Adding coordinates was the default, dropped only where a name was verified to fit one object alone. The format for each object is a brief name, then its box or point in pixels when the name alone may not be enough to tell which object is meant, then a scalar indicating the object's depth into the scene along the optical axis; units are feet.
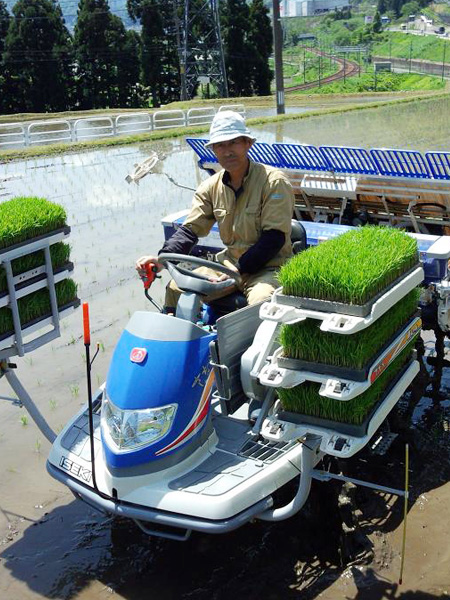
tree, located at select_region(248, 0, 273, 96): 195.62
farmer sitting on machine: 16.96
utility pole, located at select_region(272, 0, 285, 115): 94.43
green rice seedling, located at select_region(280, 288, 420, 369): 12.14
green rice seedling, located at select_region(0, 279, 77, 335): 15.24
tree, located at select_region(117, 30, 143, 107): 191.31
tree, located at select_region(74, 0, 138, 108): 188.85
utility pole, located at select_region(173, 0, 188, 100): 163.94
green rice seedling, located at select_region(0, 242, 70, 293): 15.08
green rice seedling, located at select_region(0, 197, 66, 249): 15.08
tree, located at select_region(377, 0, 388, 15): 564.92
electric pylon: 160.04
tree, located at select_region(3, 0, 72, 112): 182.60
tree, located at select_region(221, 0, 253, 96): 193.98
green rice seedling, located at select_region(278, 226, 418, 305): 12.16
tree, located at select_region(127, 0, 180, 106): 190.60
